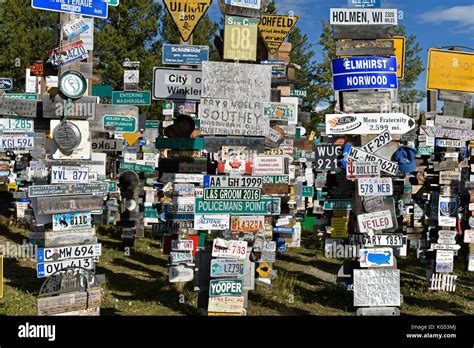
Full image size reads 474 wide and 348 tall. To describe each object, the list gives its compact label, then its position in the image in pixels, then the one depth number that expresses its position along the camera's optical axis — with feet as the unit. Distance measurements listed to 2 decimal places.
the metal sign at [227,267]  23.36
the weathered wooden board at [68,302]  19.40
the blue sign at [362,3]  23.41
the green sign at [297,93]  40.78
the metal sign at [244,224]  24.02
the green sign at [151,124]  54.30
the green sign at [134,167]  43.14
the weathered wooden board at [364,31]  23.53
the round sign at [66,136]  21.38
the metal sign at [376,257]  22.97
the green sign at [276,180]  29.22
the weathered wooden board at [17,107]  21.61
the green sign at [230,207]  23.17
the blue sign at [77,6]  20.28
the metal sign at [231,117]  22.90
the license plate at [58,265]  20.81
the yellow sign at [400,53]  31.19
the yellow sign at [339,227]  34.78
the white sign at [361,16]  23.34
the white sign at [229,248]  23.62
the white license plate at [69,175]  21.47
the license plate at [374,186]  23.30
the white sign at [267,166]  25.18
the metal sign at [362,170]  23.25
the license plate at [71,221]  21.65
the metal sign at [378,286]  22.86
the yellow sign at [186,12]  29.14
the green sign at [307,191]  49.27
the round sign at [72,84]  21.31
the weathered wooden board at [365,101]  23.44
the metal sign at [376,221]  23.29
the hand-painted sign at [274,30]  36.65
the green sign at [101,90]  32.82
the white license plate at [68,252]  21.06
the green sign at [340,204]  27.58
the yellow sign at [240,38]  25.22
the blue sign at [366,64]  23.20
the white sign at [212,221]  23.61
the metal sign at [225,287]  23.15
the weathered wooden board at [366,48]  23.49
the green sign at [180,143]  28.78
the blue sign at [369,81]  23.16
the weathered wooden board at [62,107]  21.59
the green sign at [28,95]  27.83
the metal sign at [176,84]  27.32
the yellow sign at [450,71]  31.91
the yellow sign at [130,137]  44.87
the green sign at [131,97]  38.63
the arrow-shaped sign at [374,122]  23.18
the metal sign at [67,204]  21.17
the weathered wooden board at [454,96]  32.68
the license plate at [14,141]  24.30
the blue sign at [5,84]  42.55
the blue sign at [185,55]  29.07
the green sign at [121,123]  23.50
